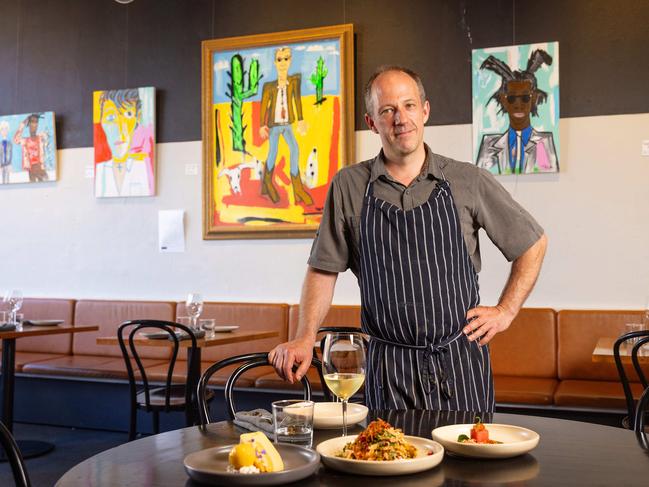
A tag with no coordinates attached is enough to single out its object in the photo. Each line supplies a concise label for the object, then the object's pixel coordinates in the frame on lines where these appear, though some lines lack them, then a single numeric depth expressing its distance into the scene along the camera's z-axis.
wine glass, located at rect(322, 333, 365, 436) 1.35
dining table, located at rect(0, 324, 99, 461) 4.29
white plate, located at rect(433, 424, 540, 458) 1.31
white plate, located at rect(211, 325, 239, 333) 4.61
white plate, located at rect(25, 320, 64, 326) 4.77
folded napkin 1.59
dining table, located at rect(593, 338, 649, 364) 3.50
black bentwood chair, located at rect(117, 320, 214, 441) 3.97
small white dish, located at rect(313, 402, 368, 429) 1.60
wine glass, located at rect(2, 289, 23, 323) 4.88
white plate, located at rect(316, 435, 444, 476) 1.21
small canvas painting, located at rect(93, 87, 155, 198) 5.77
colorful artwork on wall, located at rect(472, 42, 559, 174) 4.79
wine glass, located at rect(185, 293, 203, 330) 4.56
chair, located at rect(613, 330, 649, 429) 3.32
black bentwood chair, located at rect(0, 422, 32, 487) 1.38
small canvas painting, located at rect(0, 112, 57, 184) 6.09
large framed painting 5.25
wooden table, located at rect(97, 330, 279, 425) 4.01
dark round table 1.21
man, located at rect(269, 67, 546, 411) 2.07
